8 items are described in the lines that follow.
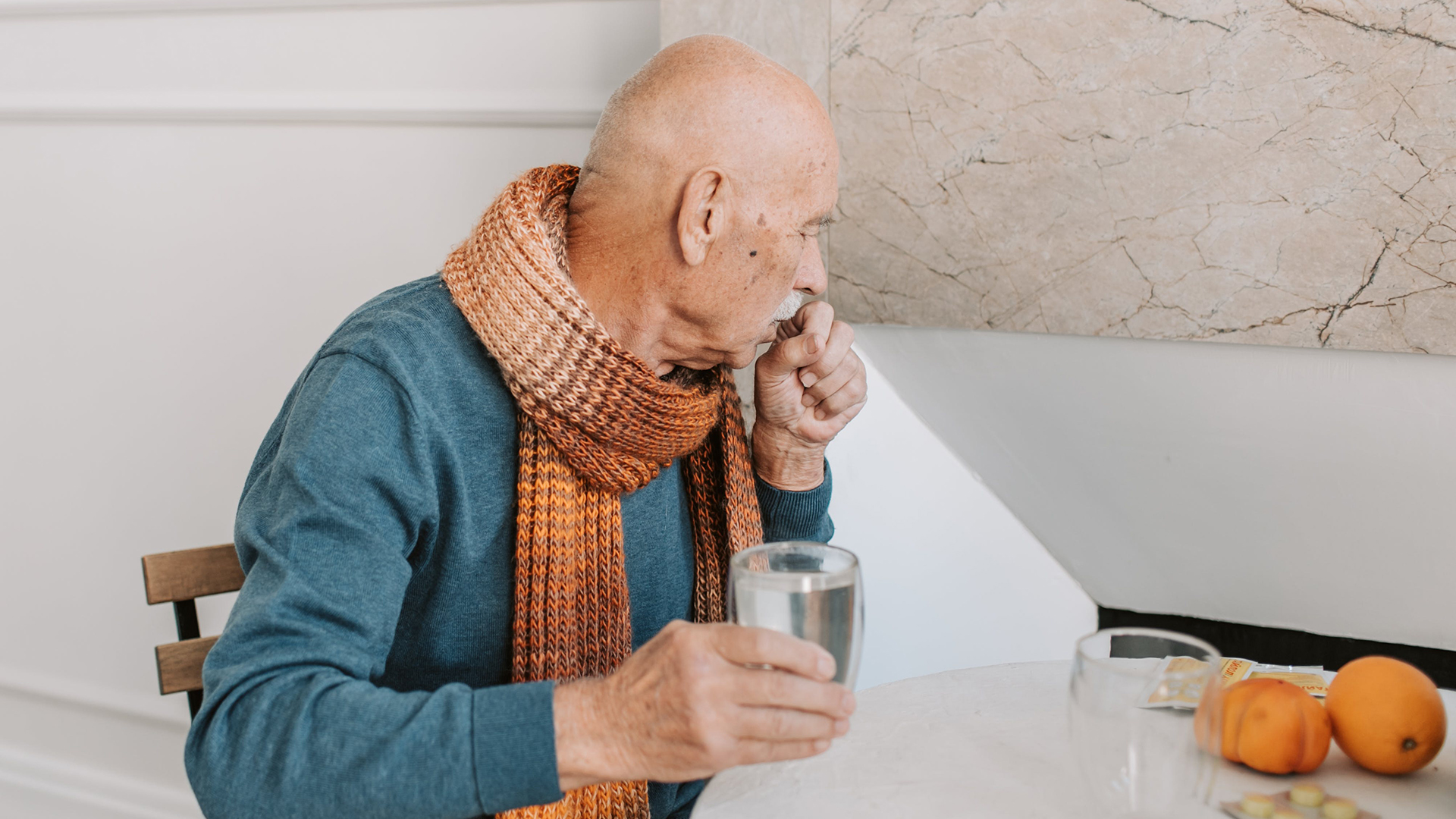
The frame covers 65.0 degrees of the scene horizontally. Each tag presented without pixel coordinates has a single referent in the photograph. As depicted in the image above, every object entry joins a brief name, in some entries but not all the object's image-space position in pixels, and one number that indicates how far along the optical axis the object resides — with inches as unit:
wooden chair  55.1
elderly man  34.9
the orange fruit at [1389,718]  35.4
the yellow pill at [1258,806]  33.7
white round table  35.6
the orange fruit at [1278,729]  35.5
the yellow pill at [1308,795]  34.2
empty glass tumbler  28.3
